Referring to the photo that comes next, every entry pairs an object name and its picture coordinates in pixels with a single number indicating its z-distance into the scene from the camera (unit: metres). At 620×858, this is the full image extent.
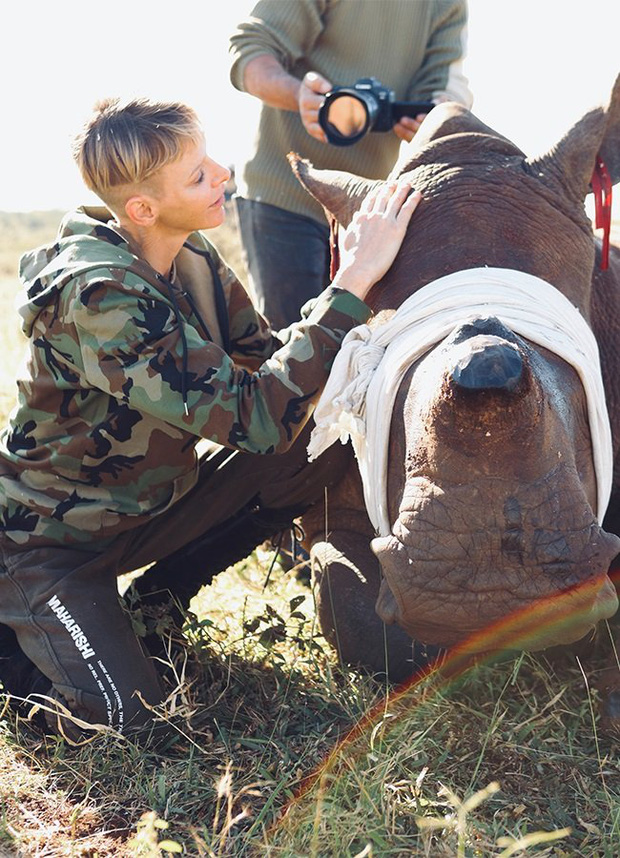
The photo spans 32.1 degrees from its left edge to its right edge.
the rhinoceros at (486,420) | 2.49
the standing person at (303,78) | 5.07
